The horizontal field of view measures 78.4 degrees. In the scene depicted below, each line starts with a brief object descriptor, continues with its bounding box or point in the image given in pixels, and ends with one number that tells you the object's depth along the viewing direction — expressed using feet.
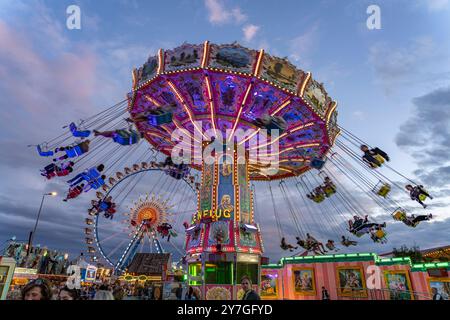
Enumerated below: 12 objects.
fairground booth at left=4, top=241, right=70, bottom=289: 95.25
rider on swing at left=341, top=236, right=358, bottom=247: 67.72
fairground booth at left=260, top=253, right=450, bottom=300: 45.09
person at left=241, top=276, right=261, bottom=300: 13.80
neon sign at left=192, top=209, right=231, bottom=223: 56.08
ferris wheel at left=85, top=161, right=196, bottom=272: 96.43
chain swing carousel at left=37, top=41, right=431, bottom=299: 47.37
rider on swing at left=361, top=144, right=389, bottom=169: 53.62
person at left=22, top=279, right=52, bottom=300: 13.30
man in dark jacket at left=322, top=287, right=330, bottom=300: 49.95
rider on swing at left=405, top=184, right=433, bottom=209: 52.49
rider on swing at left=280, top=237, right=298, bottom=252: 77.66
